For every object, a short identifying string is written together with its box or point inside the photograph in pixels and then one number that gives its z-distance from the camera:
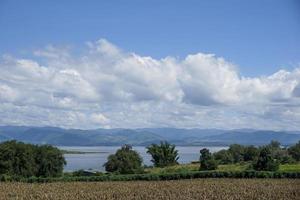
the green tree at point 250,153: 99.56
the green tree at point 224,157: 102.12
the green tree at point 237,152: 103.18
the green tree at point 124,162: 78.81
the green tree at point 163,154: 98.75
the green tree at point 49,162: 76.50
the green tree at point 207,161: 77.75
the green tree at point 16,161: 75.00
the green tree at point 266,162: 70.86
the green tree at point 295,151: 102.88
